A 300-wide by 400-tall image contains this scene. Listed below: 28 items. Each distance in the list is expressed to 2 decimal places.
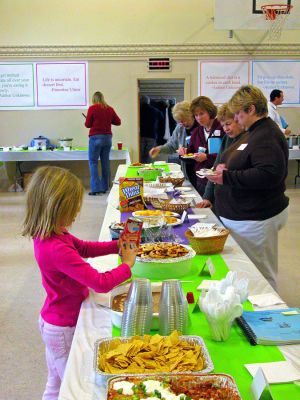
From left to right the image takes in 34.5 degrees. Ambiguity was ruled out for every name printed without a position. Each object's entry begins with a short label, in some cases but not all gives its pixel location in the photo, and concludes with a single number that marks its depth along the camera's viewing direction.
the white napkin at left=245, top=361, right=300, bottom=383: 1.08
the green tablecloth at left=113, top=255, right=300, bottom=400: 1.05
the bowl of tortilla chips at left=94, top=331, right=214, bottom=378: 1.05
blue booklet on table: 1.25
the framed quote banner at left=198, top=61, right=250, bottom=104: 8.41
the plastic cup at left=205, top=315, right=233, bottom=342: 1.25
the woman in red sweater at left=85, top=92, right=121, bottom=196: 7.04
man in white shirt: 7.30
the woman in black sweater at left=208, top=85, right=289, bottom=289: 2.38
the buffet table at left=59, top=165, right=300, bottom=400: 1.07
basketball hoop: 7.38
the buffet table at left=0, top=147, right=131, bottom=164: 7.53
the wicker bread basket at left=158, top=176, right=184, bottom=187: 3.80
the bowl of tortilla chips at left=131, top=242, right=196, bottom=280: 1.72
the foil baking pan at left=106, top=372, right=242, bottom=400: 0.97
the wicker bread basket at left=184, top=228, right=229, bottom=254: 1.98
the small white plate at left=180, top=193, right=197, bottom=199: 3.25
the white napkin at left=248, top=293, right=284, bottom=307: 1.52
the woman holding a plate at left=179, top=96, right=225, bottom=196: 3.78
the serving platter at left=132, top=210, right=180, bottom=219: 2.52
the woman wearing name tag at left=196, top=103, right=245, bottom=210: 2.88
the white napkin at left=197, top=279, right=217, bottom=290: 1.61
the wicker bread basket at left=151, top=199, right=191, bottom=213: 2.75
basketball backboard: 7.43
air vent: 8.35
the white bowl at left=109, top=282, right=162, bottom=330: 1.30
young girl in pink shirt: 1.50
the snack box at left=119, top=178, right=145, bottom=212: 2.81
